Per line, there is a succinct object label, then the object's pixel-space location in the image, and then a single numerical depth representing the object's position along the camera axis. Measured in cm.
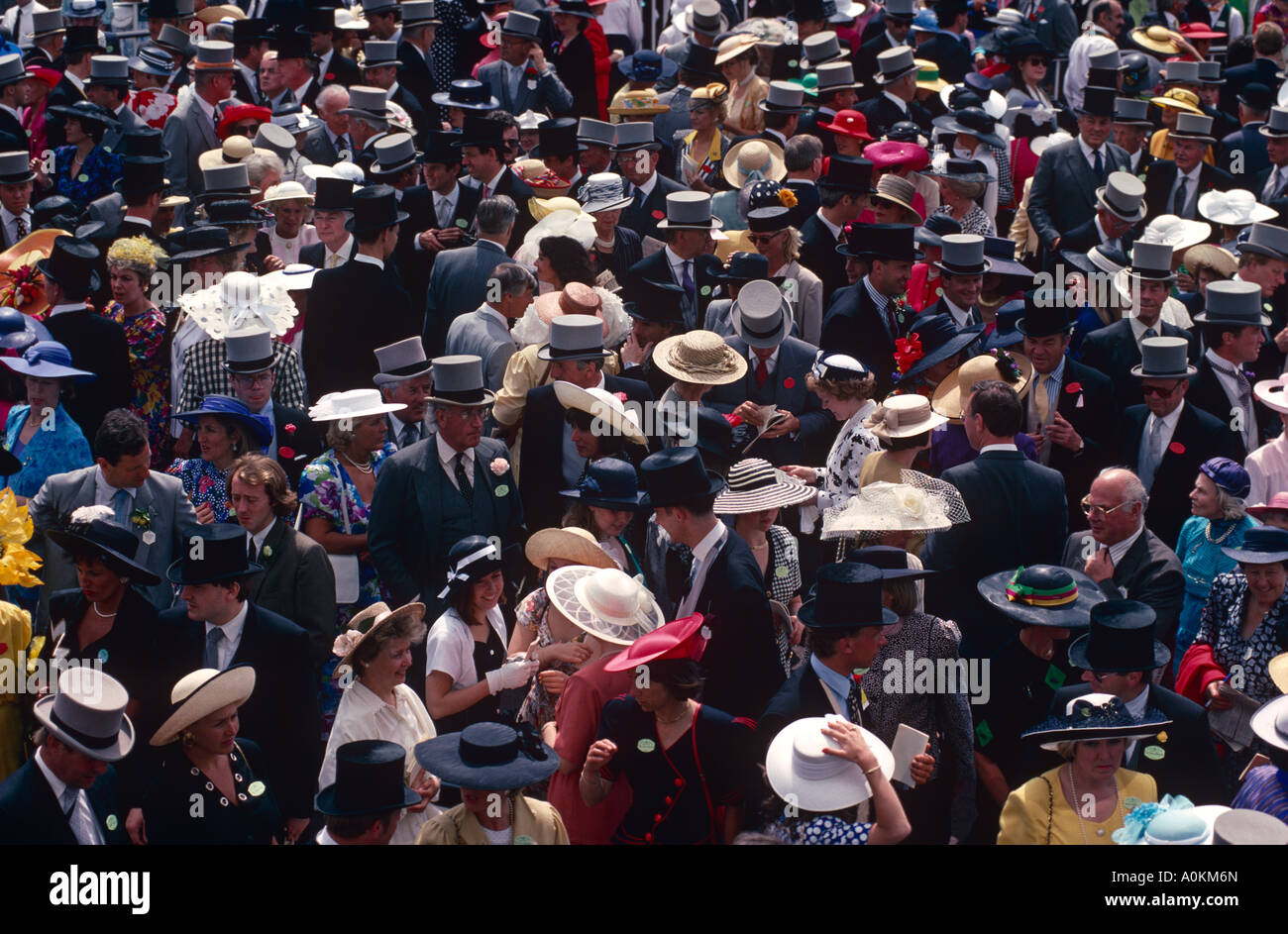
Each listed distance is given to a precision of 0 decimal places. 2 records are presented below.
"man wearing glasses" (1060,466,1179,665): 672
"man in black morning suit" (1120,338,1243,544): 788
